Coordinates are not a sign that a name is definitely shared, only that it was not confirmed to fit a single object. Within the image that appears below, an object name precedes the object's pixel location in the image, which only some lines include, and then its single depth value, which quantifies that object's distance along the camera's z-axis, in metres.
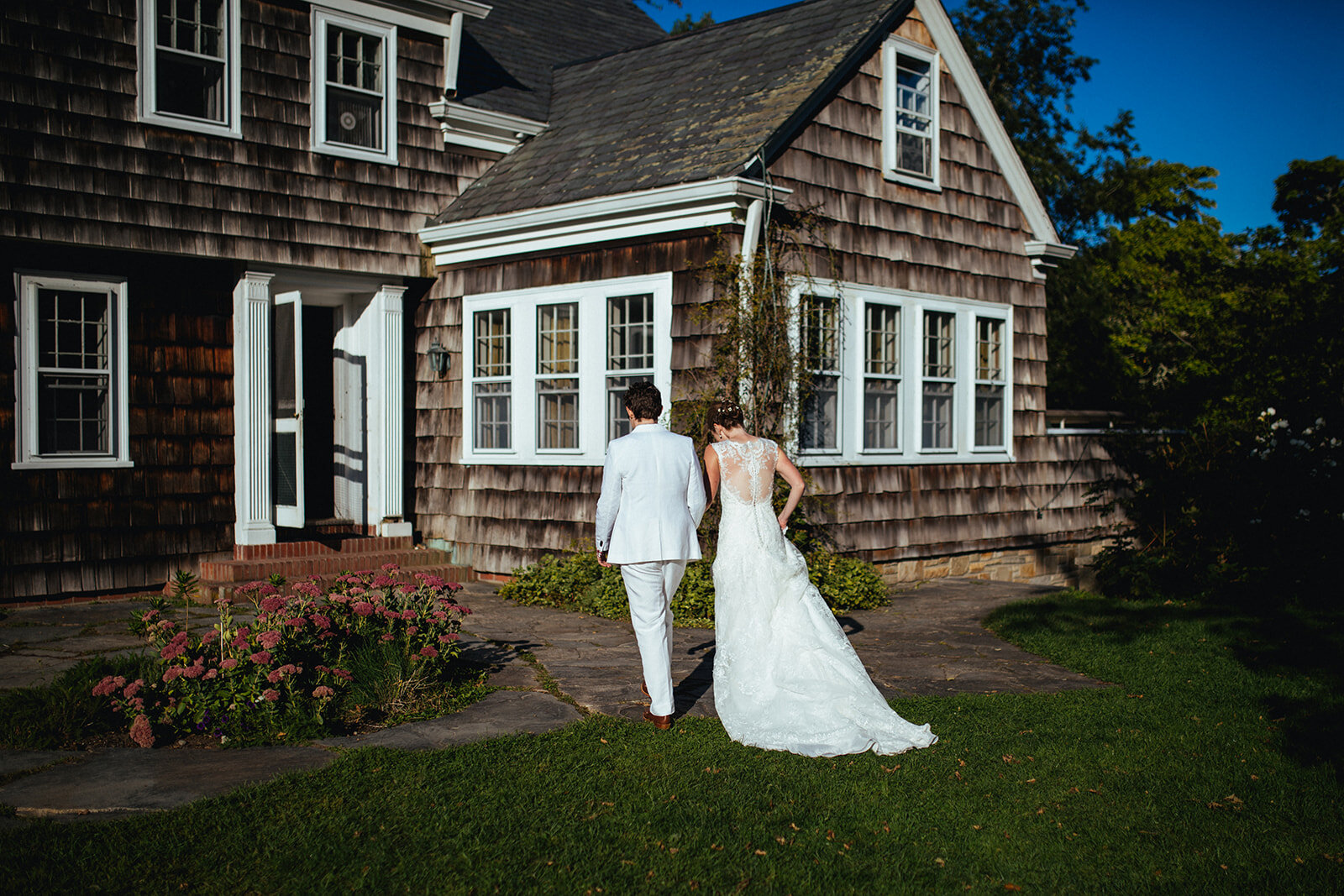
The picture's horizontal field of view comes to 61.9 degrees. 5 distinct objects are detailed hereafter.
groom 5.70
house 9.87
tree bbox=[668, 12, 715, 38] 32.81
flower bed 5.41
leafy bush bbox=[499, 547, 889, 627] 9.26
